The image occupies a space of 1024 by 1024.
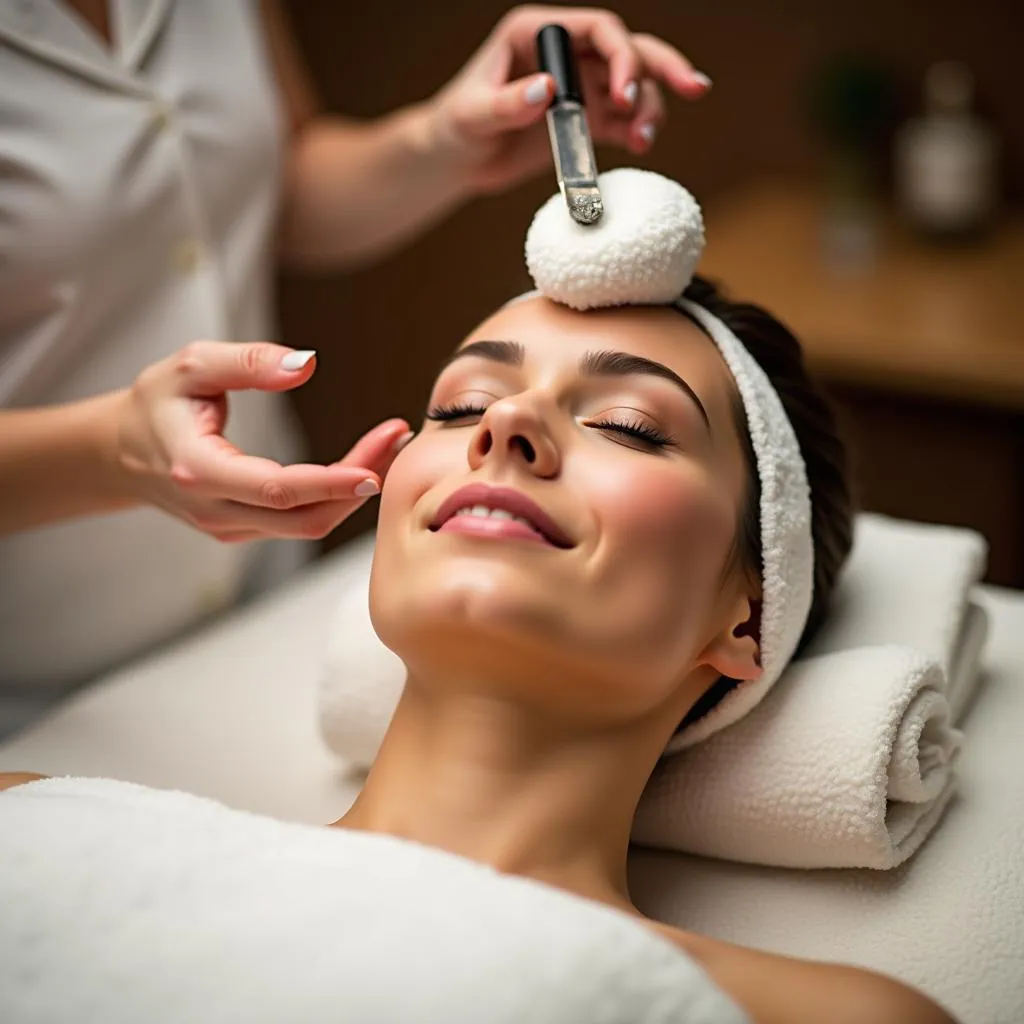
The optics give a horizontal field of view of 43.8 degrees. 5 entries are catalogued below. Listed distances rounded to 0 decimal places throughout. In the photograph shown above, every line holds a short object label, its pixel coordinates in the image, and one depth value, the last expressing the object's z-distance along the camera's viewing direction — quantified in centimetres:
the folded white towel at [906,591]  123
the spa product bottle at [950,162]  214
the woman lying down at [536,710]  77
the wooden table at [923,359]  191
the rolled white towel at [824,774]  103
